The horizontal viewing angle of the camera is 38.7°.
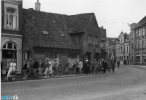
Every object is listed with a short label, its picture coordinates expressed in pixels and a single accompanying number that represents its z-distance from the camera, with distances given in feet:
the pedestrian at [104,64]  89.40
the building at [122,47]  228.04
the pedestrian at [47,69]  68.15
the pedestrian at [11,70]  57.52
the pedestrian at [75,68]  83.62
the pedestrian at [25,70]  61.72
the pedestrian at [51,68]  72.28
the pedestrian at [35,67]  67.11
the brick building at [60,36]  76.44
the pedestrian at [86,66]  82.48
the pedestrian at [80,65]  86.89
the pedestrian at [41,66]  71.46
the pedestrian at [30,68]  66.80
